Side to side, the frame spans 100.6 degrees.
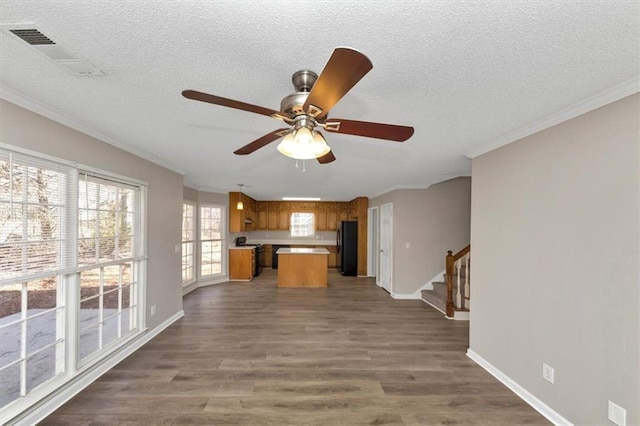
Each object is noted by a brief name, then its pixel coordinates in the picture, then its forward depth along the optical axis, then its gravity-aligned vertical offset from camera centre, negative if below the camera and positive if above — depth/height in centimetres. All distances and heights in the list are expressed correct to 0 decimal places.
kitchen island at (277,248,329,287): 627 -127
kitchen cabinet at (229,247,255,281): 686 -124
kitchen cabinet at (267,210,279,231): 880 -12
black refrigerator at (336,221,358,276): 750 -85
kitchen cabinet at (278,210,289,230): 884 -5
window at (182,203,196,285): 561 -58
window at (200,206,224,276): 625 -58
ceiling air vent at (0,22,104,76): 114 +80
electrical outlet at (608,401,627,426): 160 -120
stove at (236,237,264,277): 732 -110
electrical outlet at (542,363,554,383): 206 -121
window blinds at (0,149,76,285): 180 -3
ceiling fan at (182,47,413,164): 94 +50
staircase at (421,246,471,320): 428 -118
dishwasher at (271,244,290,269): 869 -137
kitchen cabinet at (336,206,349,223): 883 +13
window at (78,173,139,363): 252 -48
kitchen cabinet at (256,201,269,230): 880 -2
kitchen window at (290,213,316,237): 903 -22
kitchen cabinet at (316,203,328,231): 883 +16
